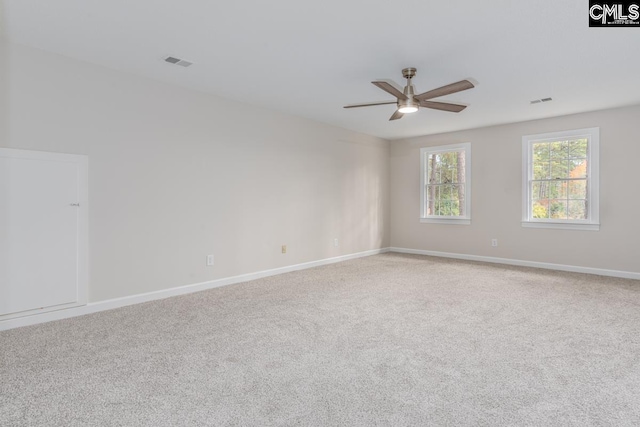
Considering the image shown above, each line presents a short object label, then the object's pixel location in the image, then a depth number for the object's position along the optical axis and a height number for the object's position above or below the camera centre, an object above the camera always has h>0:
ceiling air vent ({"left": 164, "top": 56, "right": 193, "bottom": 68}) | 3.28 +1.44
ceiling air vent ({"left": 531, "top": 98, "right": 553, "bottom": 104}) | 4.50 +1.48
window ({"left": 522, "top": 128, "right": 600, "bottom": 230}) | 5.13 +0.54
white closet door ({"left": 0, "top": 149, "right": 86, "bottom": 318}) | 2.93 -0.18
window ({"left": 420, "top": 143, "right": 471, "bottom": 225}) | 6.42 +0.57
